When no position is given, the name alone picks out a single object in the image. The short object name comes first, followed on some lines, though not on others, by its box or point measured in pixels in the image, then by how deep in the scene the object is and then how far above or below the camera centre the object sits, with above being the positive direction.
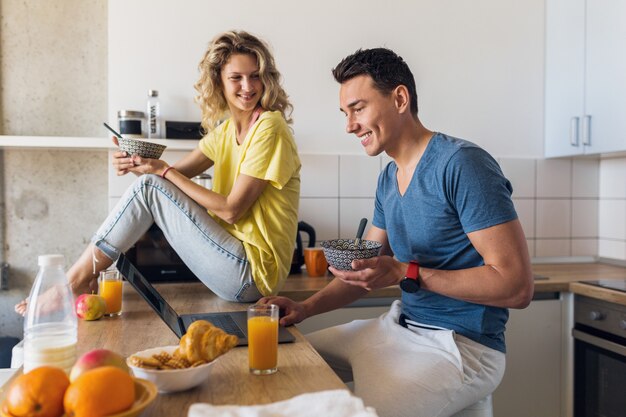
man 1.20 -0.16
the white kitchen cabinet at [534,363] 2.11 -0.63
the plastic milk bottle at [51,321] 0.89 -0.22
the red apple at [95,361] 0.74 -0.22
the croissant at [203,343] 0.87 -0.23
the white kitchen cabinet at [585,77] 2.28 +0.52
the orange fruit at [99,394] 0.66 -0.23
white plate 0.82 -0.26
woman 1.58 -0.03
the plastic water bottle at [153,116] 2.24 +0.32
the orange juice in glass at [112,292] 1.41 -0.24
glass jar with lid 2.18 +0.29
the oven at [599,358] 1.91 -0.57
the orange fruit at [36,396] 0.67 -0.24
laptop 1.09 -0.24
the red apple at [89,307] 1.33 -0.26
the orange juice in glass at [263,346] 0.94 -0.25
